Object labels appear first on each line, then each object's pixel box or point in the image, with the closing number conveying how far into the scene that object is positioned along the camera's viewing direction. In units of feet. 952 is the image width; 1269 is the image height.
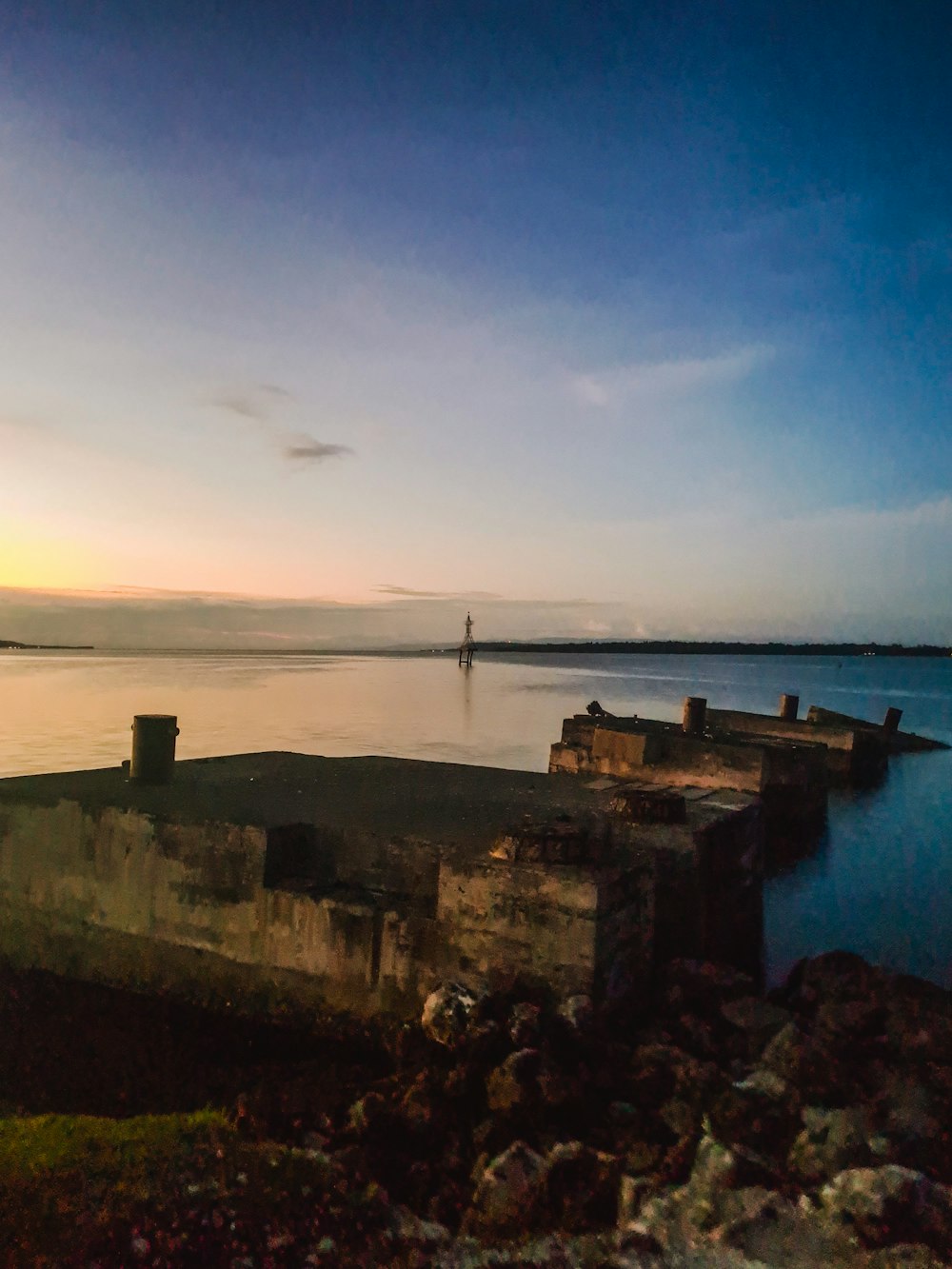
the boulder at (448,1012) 24.58
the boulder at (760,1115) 20.84
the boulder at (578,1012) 24.23
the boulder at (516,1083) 22.22
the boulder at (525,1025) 23.72
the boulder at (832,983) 29.12
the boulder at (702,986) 26.78
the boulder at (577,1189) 19.42
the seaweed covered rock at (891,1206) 17.47
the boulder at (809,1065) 22.36
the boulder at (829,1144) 19.49
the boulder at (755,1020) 24.85
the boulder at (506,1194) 19.45
